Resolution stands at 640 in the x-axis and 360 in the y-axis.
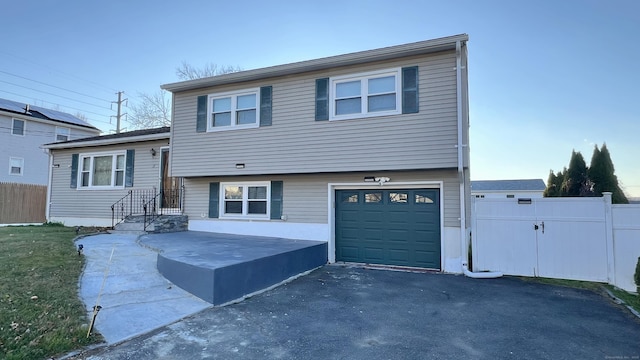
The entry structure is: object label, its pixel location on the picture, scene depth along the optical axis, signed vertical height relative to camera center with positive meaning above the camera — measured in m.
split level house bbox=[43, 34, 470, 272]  7.88 +1.18
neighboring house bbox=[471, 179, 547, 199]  29.69 +1.03
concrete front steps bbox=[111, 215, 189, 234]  10.27 -0.96
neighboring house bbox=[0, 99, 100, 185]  19.05 +3.47
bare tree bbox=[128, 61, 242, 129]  23.70 +7.04
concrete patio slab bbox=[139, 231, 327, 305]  5.24 -1.22
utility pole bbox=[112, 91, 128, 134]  29.81 +7.83
